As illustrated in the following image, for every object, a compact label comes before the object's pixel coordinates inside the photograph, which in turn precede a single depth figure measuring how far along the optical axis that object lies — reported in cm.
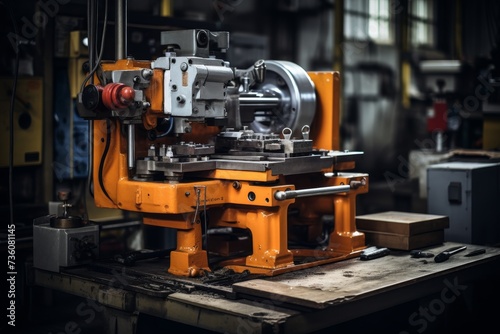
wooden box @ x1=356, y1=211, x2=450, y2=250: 329
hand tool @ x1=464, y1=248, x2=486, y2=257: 326
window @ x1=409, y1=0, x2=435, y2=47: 891
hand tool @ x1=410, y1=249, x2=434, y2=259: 319
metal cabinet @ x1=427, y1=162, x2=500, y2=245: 373
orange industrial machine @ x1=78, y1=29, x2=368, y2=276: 277
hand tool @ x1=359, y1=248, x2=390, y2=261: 314
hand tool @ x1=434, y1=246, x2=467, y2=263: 311
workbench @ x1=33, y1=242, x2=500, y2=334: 244
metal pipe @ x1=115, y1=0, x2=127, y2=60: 300
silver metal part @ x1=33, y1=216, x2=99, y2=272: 295
